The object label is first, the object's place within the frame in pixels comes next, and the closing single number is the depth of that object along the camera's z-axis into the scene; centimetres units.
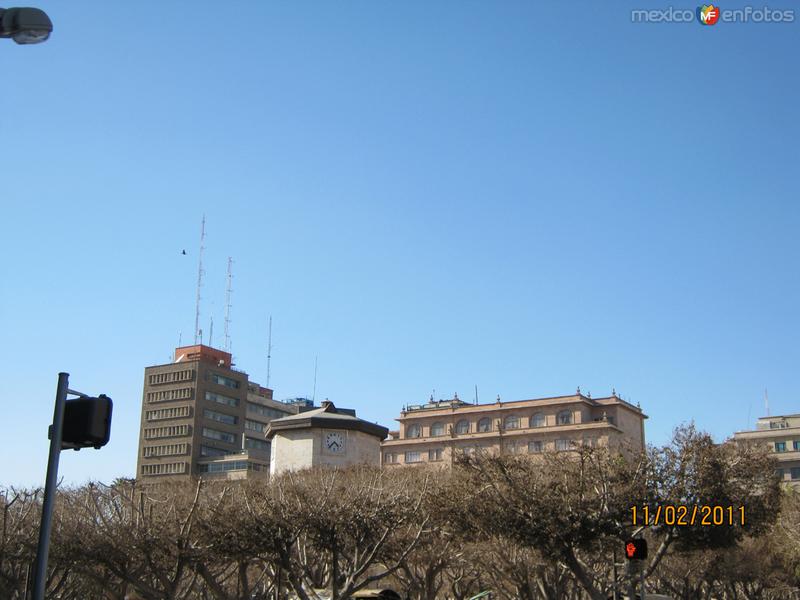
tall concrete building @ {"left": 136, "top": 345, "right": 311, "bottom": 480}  12825
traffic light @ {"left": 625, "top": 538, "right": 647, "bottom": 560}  2297
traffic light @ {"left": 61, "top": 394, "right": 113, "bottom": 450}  852
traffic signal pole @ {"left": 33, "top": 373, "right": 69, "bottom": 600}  835
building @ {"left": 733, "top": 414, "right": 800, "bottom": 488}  11175
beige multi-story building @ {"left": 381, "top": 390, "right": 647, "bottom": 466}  10338
